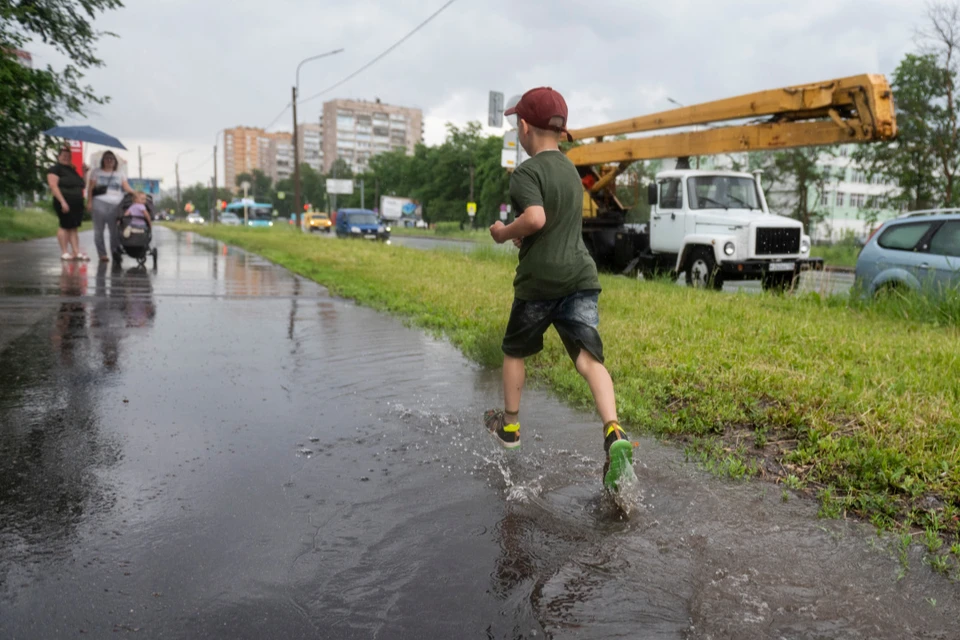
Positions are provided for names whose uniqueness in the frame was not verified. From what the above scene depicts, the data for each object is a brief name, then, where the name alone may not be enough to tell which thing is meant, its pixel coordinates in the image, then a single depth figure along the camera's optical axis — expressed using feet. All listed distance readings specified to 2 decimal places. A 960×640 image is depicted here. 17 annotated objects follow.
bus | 298.35
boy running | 11.60
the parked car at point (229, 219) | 267.06
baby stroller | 44.62
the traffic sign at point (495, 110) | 48.80
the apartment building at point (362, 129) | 490.49
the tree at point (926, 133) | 86.17
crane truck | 41.33
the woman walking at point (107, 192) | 45.83
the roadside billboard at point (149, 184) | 250.76
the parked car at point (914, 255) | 30.66
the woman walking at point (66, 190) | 44.29
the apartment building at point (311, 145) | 532.32
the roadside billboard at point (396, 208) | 278.26
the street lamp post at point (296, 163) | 128.31
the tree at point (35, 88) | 51.96
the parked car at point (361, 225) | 135.54
